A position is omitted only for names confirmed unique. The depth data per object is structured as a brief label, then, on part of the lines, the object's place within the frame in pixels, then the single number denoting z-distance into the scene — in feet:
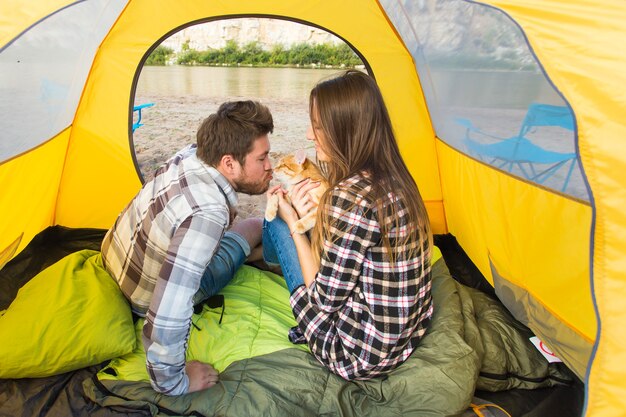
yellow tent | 3.32
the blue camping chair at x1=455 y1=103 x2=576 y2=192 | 4.68
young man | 4.44
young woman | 4.40
